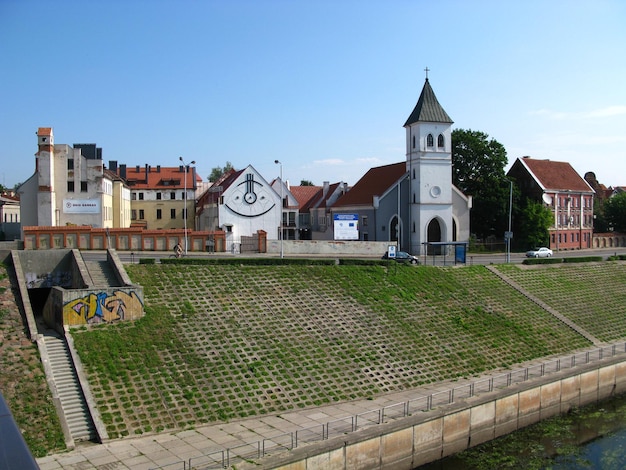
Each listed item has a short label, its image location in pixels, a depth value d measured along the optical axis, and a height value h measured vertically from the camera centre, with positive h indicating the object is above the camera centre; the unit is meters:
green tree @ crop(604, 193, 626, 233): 84.44 +2.34
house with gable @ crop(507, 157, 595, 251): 72.06 +4.41
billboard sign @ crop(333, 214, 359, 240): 54.34 +0.46
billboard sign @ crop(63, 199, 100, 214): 55.59 +2.73
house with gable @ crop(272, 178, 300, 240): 79.19 +2.33
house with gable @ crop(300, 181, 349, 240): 72.62 +2.79
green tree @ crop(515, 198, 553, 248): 65.94 +0.36
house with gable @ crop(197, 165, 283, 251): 62.03 +2.77
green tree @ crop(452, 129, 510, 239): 66.94 +6.30
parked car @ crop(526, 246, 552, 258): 59.16 -2.58
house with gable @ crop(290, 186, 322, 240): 80.62 +4.02
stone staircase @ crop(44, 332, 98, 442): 19.97 -6.11
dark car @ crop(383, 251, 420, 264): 46.78 -2.32
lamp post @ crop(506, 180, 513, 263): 50.21 -0.63
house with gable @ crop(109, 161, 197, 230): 71.25 +4.41
